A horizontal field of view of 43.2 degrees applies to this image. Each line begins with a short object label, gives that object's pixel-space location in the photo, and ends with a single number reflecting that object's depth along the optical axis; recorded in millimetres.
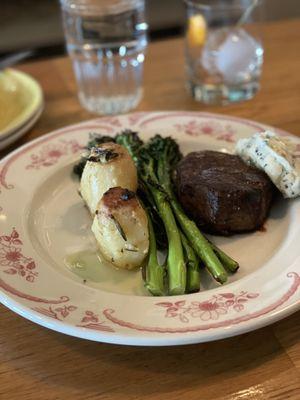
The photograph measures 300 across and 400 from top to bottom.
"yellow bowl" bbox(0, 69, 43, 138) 390
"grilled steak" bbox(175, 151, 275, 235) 273
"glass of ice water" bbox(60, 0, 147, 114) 428
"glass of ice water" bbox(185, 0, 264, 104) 426
